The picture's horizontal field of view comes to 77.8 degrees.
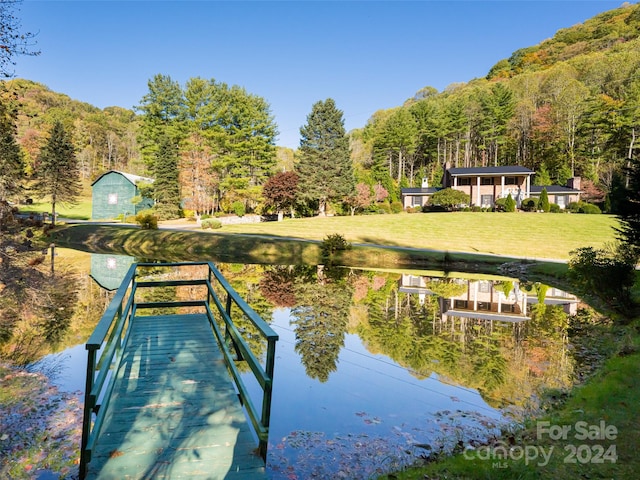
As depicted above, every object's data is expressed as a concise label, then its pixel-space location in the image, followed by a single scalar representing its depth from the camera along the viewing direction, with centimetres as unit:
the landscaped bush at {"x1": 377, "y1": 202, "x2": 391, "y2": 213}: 4730
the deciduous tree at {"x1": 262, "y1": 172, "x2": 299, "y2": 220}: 4209
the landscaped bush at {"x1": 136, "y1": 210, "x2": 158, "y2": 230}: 3198
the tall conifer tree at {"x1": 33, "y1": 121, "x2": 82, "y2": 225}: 3291
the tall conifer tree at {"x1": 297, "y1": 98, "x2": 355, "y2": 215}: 4444
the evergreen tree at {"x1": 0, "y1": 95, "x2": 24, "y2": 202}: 692
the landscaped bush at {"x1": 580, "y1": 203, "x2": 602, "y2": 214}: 3815
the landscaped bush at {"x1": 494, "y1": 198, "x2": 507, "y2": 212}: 4250
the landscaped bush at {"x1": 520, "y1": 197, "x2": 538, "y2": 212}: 4068
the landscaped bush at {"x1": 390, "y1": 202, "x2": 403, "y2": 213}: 4669
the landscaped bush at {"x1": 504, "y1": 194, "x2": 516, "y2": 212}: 4053
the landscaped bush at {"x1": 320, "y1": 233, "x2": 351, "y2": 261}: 2409
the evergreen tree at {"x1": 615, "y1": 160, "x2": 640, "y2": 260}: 1053
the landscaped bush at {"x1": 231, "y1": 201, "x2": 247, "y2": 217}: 4447
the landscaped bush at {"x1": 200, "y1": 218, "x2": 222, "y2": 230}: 3584
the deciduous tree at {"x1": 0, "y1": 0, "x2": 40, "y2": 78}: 659
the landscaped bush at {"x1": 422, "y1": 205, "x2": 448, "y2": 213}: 4525
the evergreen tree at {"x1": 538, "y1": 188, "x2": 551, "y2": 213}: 3982
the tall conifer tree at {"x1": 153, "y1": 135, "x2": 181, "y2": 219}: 4178
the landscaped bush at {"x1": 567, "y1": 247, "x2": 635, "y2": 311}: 1102
